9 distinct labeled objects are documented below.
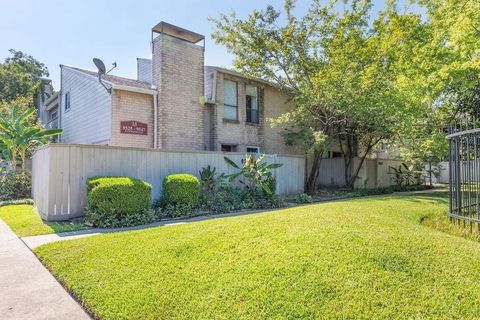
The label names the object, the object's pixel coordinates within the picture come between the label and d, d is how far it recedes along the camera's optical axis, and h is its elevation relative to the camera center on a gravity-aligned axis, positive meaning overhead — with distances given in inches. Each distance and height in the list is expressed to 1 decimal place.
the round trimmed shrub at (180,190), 377.1 -29.6
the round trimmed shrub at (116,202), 312.0 -37.2
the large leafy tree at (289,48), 584.1 +215.4
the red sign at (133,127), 518.3 +61.4
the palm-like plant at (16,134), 529.0 +51.9
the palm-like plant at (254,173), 461.4 -12.7
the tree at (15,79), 1240.8 +340.7
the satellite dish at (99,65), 532.4 +165.8
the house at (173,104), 527.8 +110.2
